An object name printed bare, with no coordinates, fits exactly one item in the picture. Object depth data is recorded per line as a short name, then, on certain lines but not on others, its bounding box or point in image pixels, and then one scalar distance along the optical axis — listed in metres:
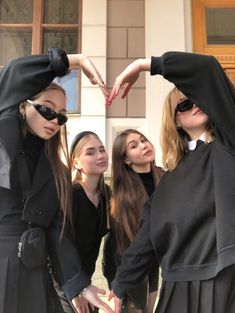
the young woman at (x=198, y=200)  1.42
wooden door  4.96
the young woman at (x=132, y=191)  2.33
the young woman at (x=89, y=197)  2.28
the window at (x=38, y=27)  5.11
